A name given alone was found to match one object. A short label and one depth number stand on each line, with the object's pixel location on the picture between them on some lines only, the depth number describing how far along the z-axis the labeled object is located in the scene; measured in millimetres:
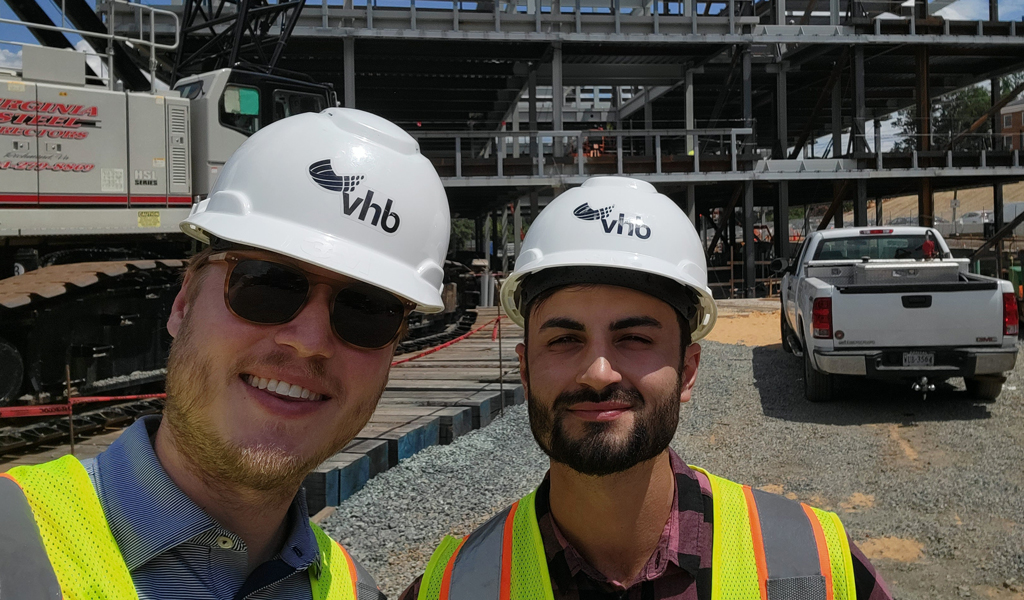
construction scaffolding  22062
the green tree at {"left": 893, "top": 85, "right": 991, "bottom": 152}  76800
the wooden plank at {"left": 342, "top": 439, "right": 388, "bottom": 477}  5983
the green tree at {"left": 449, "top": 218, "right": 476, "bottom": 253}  71088
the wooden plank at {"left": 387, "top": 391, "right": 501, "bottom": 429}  7898
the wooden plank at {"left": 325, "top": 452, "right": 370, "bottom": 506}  5496
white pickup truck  8406
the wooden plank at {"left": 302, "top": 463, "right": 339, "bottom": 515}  5293
